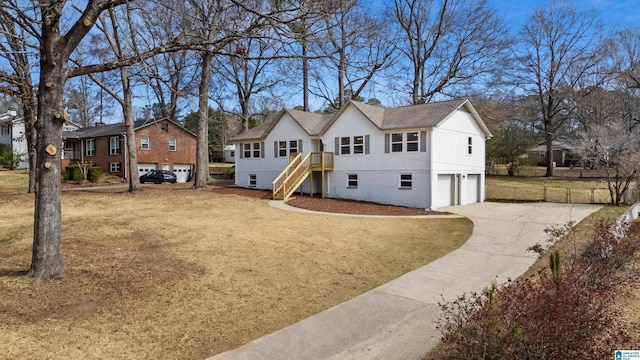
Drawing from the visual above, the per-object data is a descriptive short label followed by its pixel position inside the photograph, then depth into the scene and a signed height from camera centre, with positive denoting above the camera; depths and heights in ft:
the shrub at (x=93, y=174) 102.58 -1.37
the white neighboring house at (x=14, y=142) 130.00 +10.07
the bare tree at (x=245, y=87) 123.65 +27.31
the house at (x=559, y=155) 177.02 +5.58
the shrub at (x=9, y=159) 120.88 +3.25
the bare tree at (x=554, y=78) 123.95 +29.87
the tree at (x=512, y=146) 129.49 +7.21
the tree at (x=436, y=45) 107.45 +34.65
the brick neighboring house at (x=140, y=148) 119.96 +6.95
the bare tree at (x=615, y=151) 64.59 +2.80
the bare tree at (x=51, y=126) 20.49 +2.36
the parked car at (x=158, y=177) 108.68 -2.38
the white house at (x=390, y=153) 69.26 +2.96
